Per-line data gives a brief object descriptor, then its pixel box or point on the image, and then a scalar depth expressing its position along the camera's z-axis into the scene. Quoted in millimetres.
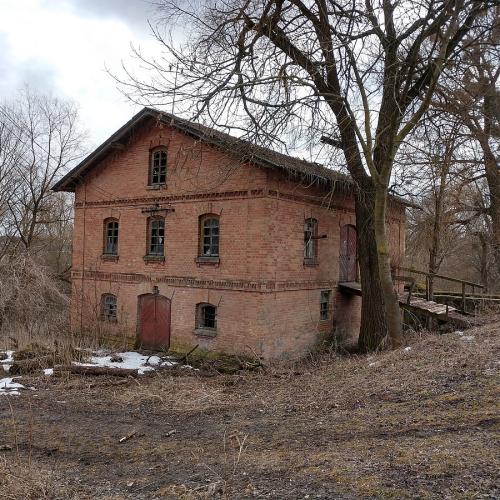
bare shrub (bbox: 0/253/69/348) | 18578
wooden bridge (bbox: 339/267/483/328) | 15961
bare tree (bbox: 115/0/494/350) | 11180
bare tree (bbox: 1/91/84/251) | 30188
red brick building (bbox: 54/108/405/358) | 14961
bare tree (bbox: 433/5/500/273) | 12984
